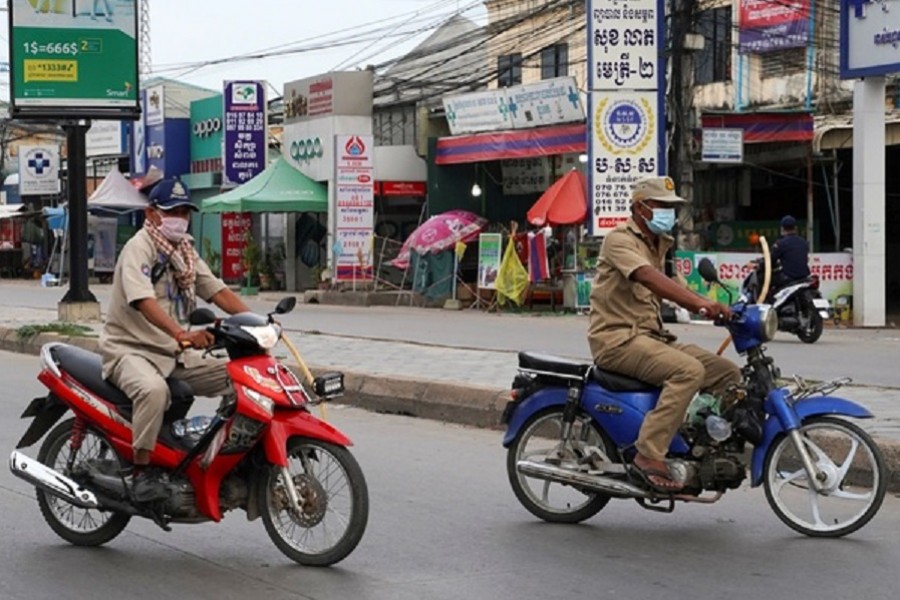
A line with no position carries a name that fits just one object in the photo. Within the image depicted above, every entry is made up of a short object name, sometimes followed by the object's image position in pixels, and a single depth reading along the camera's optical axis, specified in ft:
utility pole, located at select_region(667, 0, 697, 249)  78.29
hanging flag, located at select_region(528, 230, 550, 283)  86.99
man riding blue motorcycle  22.62
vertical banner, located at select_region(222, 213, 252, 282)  132.05
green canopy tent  107.14
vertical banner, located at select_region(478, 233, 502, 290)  90.63
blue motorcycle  22.70
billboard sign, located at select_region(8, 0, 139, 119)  72.49
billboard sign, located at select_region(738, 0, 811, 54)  96.58
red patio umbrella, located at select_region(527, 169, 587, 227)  84.07
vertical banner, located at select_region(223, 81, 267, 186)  127.54
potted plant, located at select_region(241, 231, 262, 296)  121.70
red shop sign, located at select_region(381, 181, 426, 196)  111.55
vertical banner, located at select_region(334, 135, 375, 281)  103.71
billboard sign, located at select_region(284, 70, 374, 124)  111.34
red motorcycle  20.63
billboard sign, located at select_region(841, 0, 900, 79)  70.74
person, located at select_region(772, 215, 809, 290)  63.52
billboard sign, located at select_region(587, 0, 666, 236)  78.12
